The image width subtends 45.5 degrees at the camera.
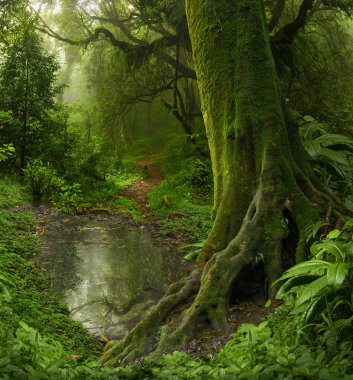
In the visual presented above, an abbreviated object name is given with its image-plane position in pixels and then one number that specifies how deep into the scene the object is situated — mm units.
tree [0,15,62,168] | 11992
